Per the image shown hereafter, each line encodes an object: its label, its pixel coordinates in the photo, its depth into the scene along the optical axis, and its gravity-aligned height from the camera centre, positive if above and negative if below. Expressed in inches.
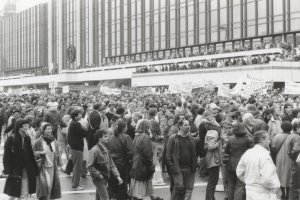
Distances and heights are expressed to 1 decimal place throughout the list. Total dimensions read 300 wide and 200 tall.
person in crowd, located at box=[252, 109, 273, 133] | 478.3 -23.7
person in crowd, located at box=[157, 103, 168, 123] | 609.9 -18.0
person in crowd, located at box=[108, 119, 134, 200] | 413.7 -40.2
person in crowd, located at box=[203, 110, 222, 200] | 426.3 -42.3
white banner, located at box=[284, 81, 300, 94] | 850.1 +13.0
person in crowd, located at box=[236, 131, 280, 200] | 294.0 -39.7
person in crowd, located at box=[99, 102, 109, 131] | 582.3 -24.9
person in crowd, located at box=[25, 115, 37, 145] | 521.3 -30.0
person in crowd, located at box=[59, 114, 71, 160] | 620.5 -34.7
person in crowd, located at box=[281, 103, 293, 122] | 562.9 -16.0
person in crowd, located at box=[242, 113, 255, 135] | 471.2 -20.2
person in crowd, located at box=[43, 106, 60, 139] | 646.7 -21.9
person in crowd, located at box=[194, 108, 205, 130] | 570.3 -21.0
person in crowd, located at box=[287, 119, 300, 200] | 401.1 -49.1
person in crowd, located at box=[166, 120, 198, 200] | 392.5 -43.8
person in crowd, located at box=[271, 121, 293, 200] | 416.2 -42.3
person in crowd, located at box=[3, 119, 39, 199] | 393.1 -45.5
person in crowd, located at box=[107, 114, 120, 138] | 531.2 -20.7
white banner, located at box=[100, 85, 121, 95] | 1275.8 +15.5
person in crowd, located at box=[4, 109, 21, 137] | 578.4 -18.5
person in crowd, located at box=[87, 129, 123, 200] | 378.6 -45.3
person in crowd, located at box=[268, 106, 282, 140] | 535.1 -27.6
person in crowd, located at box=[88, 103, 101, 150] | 550.3 -23.4
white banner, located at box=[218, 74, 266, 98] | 974.4 +15.1
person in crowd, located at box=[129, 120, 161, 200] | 397.4 -49.2
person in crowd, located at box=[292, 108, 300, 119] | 542.6 -15.5
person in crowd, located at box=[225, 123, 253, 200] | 394.3 -35.7
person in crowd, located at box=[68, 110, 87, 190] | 495.2 -37.5
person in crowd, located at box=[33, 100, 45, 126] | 705.7 -16.3
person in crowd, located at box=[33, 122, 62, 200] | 396.2 -47.5
